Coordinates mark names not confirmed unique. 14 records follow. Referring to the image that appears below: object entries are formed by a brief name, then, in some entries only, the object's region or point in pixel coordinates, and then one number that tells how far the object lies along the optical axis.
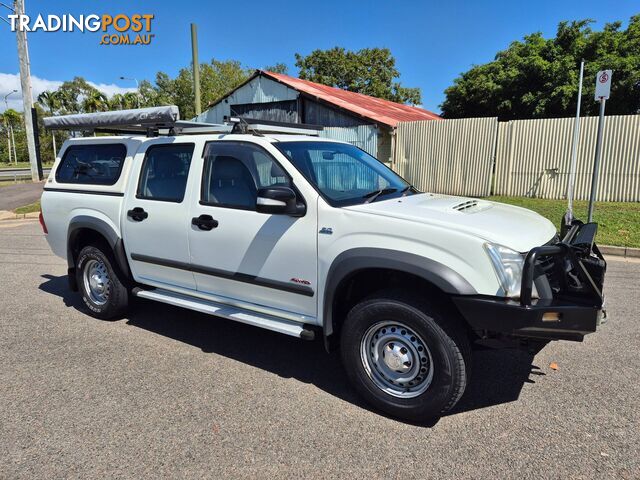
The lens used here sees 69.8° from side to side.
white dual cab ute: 2.85
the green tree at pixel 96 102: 52.94
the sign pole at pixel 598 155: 7.28
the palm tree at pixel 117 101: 53.52
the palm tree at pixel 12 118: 61.85
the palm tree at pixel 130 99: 52.90
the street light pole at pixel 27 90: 21.98
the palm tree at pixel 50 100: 65.19
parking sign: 7.12
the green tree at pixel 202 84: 34.44
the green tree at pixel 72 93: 67.38
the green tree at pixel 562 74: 19.69
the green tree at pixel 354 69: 42.00
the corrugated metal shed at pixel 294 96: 15.88
